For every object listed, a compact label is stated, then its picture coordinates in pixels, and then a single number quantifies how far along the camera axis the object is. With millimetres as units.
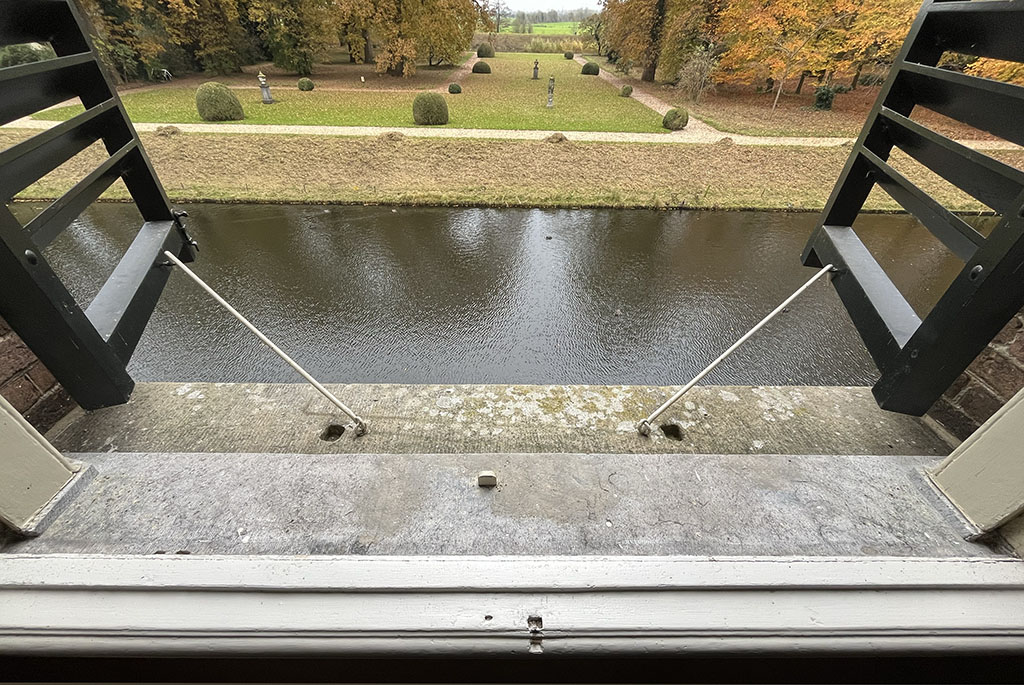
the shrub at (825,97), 14852
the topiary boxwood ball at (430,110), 11367
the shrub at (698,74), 15594
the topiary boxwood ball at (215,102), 10969
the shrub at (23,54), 11468
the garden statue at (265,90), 13446
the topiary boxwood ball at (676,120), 11820
